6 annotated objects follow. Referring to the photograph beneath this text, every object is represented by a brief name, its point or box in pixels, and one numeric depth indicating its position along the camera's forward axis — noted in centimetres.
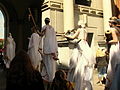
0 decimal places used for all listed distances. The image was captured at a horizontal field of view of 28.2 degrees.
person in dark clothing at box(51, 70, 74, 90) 307
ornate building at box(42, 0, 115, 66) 1293
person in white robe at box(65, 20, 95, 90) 604
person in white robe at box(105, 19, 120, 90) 490
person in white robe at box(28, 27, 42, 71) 951
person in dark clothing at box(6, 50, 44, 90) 249
